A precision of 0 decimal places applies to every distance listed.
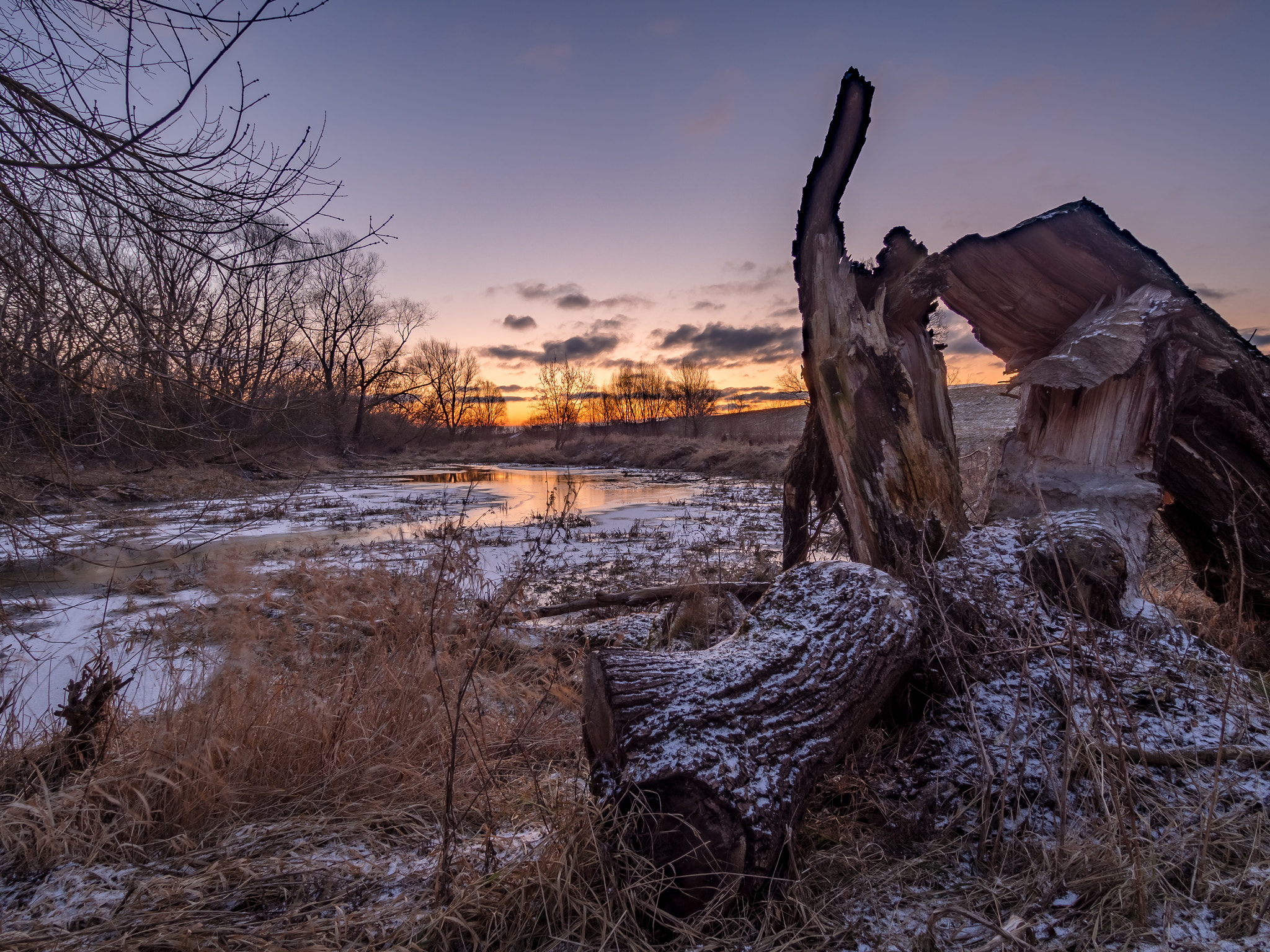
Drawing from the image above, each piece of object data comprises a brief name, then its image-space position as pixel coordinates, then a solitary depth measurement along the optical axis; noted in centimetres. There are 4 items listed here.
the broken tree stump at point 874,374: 369
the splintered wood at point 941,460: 224
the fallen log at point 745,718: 185
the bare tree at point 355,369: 2871
